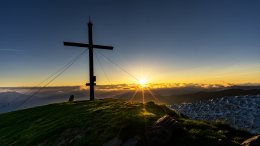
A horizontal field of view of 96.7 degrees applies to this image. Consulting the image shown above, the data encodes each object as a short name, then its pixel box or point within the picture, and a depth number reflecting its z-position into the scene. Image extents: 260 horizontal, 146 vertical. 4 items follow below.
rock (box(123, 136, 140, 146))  5.15
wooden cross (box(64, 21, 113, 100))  14.61
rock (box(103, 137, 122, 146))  5.43
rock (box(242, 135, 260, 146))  4.87
